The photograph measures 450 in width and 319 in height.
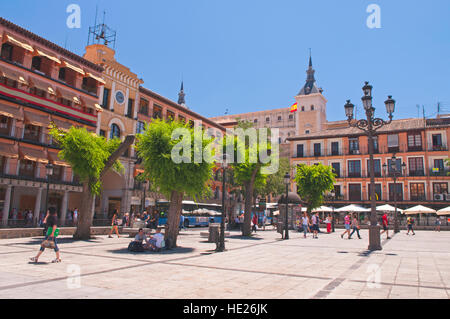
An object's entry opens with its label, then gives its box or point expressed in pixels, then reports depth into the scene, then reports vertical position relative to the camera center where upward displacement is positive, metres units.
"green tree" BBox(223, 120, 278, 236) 21.45 +2.77
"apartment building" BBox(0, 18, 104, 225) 24.95 +7.57
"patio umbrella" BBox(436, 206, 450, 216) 32.28 +0.54
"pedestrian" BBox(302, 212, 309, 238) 22.48 -0.65
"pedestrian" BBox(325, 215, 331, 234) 27.62 -0.89
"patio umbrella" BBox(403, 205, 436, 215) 33.06 +0.62
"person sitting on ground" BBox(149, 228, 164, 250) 12.95 -1.22
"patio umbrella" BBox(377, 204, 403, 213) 33.12 +0.72
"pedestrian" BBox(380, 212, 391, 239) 22.52 -0.43
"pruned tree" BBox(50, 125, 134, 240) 17.06 +2.36
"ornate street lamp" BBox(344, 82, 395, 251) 14.34 +3.93
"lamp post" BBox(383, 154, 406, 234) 23.52 +3.65
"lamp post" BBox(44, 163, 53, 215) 19.48 +2.15
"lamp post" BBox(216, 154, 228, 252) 13.62 -1.04
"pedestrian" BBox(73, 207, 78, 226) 27.00 -0.63
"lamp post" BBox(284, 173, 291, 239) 20.67 +1.85
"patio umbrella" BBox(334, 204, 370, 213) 34.41 +0.55
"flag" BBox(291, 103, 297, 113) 75.94 +23.36
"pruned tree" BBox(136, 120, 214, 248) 14.30 +1.92
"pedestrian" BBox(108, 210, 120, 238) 19.58 -0.96
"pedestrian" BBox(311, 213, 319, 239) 22.26 -0.81
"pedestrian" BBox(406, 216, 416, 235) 26.61 -0.46
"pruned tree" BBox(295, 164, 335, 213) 35.25 +3.17
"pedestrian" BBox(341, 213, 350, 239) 22.26 -0.57
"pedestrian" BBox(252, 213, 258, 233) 26.35 -0.90
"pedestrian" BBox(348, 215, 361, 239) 21.92 -0.66
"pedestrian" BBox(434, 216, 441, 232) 31.64 -0.74
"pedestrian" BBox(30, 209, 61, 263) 9.51 -0.79
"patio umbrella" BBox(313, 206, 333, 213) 35.44 +0.49
